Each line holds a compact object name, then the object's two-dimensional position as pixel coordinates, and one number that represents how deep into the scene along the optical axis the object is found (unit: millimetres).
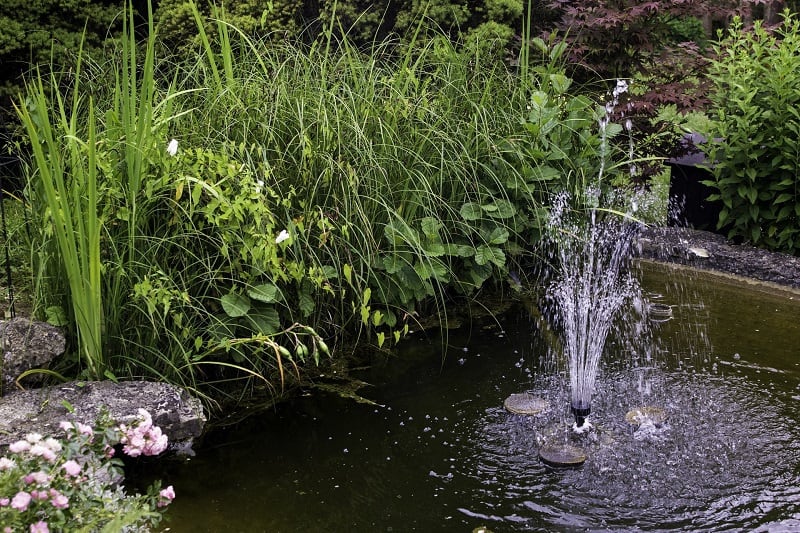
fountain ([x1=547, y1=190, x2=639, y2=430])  4516
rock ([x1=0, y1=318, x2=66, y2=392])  3289
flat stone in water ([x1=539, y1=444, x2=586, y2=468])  3235
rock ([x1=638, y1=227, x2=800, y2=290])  5309
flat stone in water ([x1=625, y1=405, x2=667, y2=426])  3547
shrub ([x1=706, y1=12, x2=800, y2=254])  5402
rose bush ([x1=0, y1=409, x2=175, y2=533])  1872
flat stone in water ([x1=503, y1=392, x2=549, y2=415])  3678
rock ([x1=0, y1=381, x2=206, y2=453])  2994
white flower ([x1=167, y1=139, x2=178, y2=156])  3292
